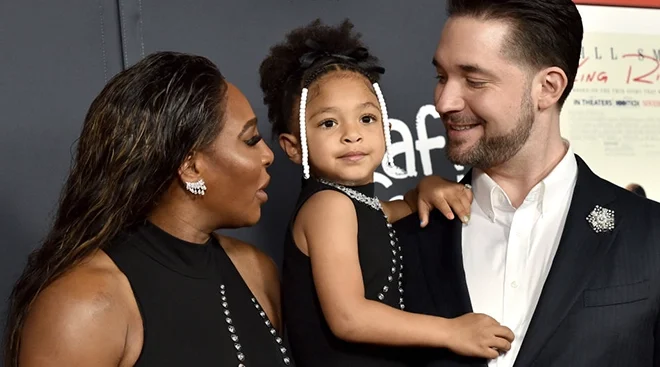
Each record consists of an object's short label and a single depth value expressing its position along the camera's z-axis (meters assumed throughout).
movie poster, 3.00
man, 1.85
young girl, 1.89
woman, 1.67
